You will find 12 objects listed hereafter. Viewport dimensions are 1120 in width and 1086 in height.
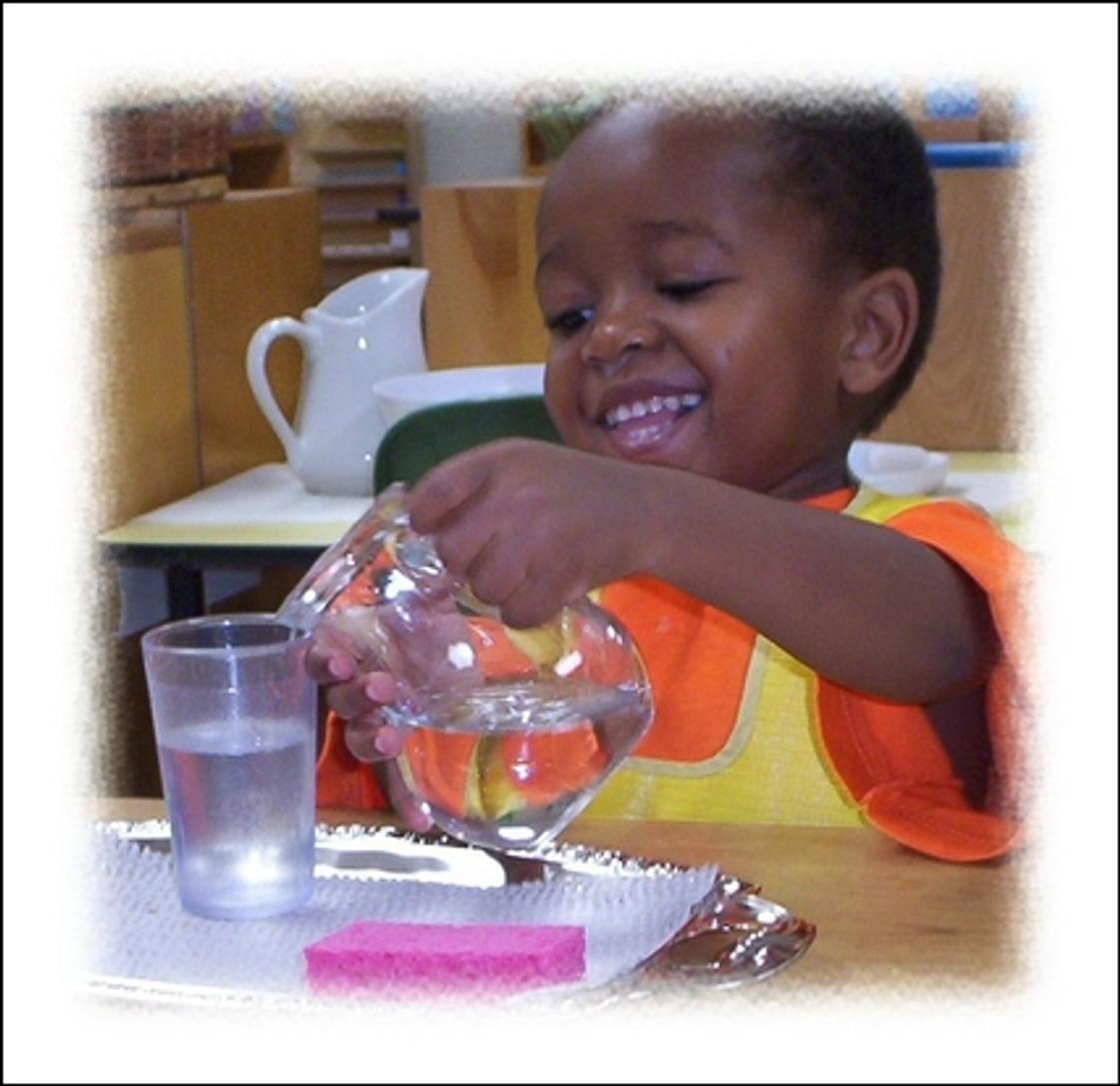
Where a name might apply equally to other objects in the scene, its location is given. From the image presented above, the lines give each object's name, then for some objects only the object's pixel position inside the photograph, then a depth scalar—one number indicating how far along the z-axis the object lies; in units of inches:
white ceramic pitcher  105.9
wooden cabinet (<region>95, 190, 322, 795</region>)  104.2
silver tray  46.7
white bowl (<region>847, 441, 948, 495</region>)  94.3
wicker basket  106.7
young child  53.3
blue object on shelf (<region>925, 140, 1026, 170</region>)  109.6
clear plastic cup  49.5
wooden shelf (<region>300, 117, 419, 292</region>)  146.7
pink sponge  46.1
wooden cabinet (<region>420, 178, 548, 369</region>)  117.5
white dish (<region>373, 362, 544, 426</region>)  97.1
